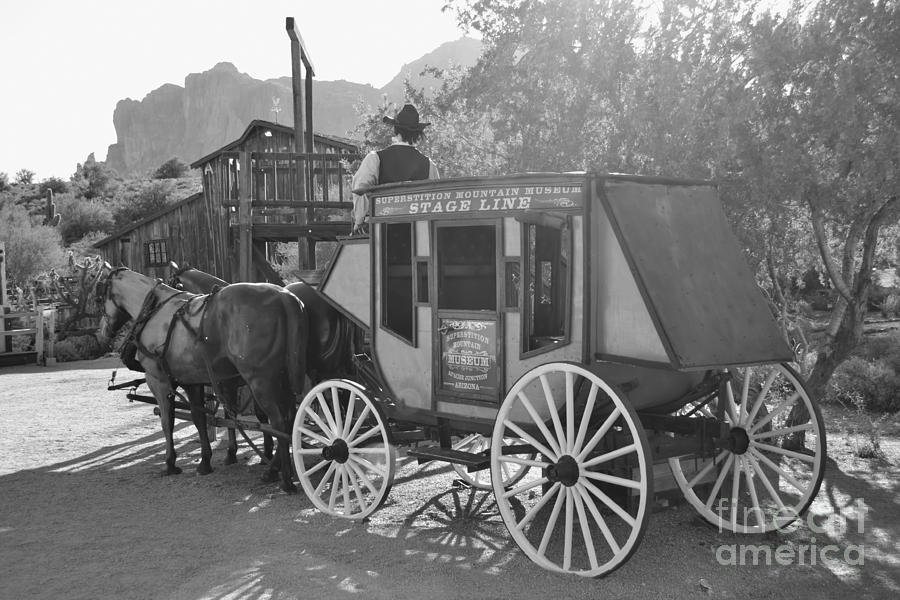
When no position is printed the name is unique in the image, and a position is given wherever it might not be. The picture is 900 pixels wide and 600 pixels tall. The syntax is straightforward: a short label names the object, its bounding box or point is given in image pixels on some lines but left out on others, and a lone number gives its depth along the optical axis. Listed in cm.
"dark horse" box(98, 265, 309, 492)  705
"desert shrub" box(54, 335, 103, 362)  1997
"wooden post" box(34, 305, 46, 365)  1908
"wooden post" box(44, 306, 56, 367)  1912
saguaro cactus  4094
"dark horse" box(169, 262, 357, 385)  743
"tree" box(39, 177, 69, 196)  6303
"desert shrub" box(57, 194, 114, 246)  5009
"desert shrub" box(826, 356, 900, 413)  1173
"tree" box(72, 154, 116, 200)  6362
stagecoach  475
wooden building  1190
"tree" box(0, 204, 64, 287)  3719
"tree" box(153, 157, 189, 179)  7350
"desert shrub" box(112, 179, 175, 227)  5181
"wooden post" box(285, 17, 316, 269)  1234
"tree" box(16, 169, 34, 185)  7012
